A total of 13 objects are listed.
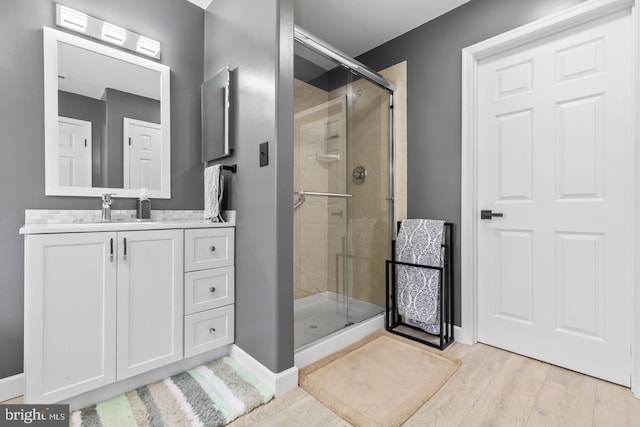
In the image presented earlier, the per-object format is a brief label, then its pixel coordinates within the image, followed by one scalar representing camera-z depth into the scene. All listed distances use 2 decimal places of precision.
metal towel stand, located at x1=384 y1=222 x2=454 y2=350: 2.03
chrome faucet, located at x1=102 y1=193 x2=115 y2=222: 1.70
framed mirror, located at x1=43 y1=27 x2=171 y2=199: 1.61
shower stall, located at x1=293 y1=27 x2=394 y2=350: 1.99
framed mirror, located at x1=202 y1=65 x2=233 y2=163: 1.88
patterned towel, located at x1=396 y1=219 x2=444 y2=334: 2.07
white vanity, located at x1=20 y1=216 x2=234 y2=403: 1.24
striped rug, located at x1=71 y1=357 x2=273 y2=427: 1.29
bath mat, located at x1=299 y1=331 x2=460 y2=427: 1.37
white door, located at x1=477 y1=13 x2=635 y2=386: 1.59
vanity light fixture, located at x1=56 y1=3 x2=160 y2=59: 1.66
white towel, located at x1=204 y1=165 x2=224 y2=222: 1.86
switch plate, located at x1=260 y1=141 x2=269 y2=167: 1.58
